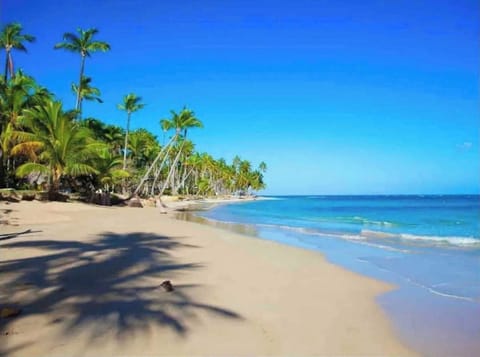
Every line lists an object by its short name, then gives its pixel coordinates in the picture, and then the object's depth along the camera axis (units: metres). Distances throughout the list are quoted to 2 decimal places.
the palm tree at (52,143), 23.17
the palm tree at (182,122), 43.31
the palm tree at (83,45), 34.44
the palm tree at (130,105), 45.88
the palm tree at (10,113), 24.19
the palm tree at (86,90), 37.25
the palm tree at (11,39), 32.38
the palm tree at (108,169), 29.55
